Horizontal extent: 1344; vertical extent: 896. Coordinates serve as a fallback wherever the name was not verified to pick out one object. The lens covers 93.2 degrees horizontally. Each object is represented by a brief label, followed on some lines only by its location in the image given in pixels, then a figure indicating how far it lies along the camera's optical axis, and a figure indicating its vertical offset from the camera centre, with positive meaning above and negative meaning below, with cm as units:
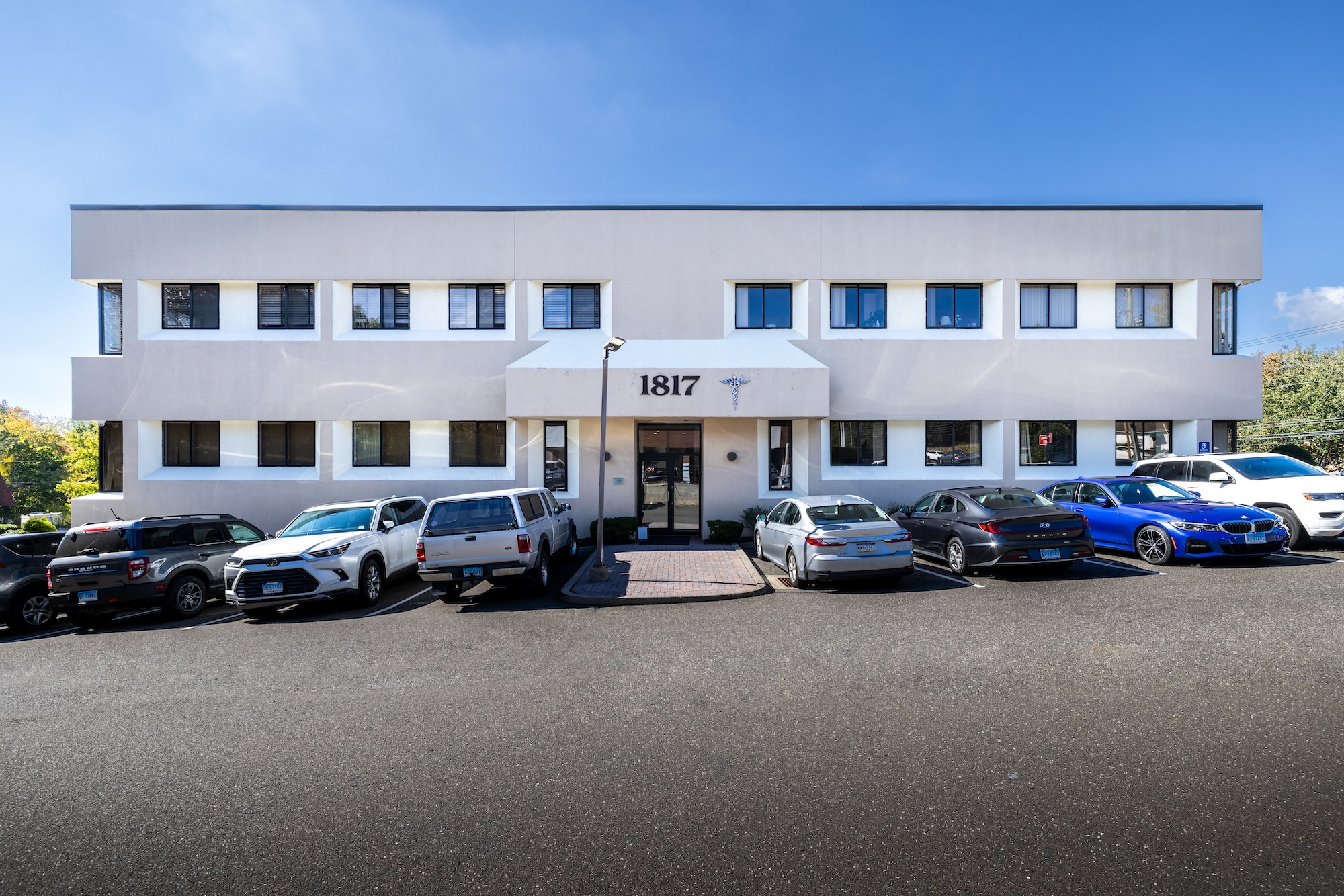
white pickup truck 1026 -166
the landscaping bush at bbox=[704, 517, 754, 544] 1614 -224
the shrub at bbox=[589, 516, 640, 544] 1622 -221
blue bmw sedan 1059 -141
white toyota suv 991 -191
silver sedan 997 -163
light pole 1153 -147
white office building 1728 +251
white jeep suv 1191 -88
